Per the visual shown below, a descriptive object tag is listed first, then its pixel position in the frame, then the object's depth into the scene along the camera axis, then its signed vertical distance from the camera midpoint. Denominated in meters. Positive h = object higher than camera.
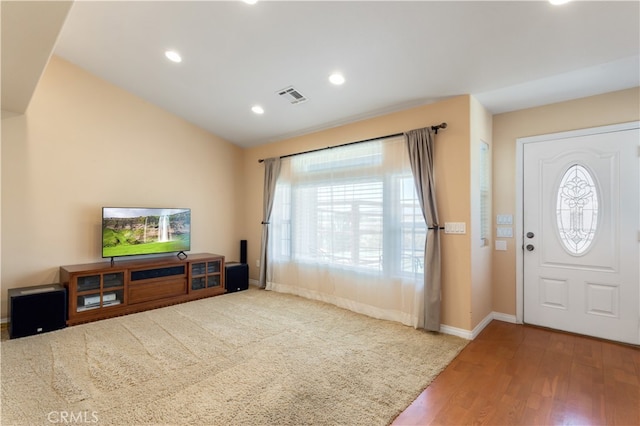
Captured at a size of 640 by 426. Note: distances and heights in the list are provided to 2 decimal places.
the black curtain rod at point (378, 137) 3.23 +1.02
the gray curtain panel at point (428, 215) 3.16 +0.03
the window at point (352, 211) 3.49 +0.08
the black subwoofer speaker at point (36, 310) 2.95 -1.00
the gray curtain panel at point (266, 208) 5.07 +0.15
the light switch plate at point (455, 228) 3.12 -0.10
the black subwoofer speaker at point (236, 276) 4.86 -1.02
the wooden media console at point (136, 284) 3.47 -0.93
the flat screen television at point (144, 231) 3.90 -0.22
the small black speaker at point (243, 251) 5.57 -0.66
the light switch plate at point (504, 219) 3.59 -0.01
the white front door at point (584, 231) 2.92 -0.13
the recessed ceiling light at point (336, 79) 3.13 +1.51
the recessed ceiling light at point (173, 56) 3.23 +1.80
